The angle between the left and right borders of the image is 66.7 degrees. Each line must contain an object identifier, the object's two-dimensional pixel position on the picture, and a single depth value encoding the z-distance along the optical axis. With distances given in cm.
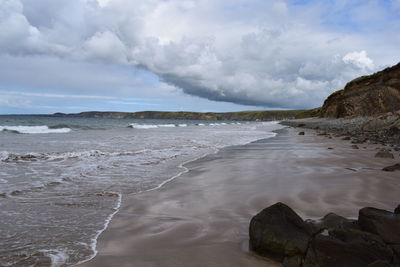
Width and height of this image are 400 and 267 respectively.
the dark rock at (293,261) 278
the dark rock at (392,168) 716
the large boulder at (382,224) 285
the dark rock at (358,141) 1525
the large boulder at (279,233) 287
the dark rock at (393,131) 1700
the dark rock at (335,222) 317
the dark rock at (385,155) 948
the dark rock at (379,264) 222
